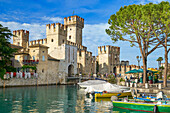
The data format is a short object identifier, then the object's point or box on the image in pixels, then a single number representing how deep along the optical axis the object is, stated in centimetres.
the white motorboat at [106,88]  2473
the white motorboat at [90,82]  3171
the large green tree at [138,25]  2492
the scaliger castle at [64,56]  4644
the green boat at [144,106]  1526
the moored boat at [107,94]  2391
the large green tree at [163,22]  2283
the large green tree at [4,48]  3764
